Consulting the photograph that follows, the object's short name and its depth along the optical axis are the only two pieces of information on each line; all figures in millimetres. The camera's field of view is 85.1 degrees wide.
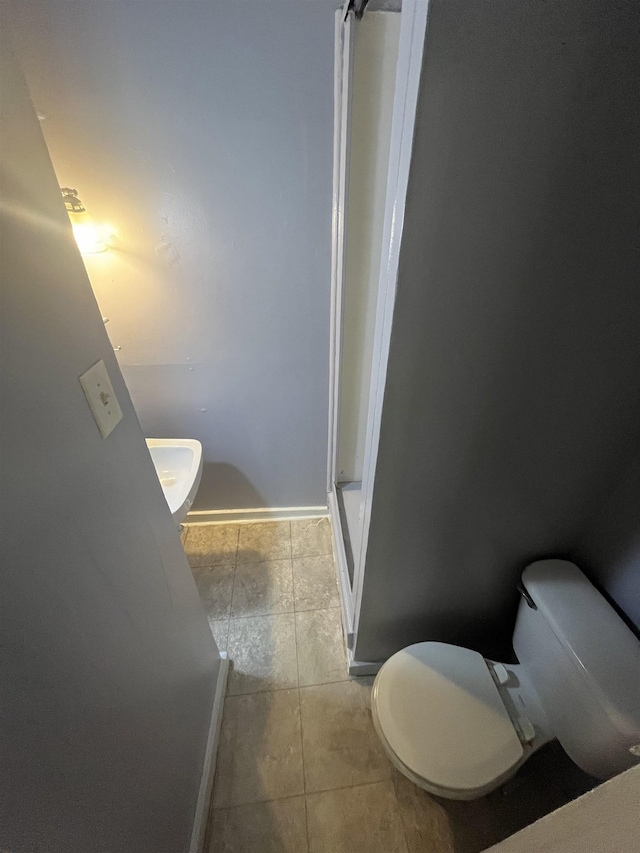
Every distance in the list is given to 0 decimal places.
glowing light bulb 1014
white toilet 718
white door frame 451
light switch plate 559
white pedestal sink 1224
